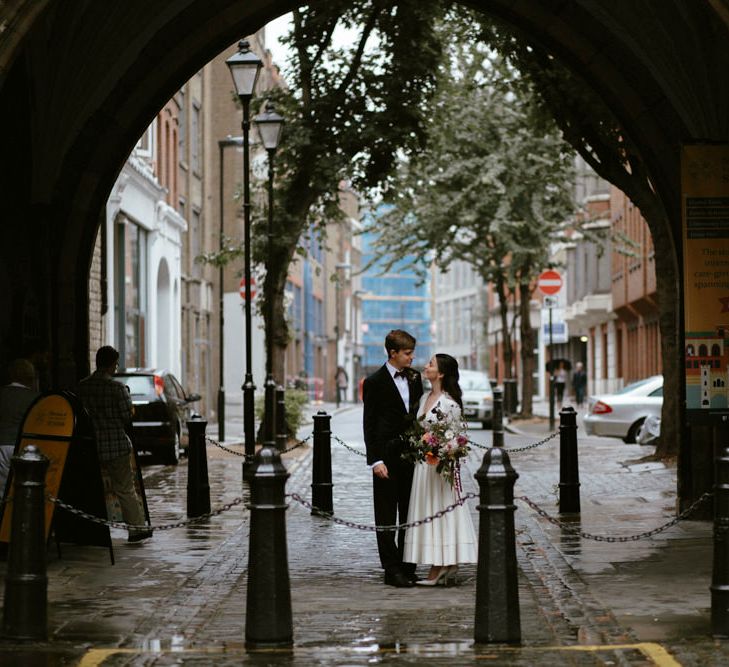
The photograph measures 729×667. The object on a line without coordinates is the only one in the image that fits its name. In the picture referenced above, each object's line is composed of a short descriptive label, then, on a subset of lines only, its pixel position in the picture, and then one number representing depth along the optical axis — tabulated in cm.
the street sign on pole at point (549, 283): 3534
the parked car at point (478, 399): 3844
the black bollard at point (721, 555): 852
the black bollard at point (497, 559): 834
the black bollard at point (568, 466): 1554
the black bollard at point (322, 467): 1611
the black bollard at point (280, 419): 2594
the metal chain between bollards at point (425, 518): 994
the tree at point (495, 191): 4066
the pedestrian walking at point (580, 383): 6106
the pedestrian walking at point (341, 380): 6882
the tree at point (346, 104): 2806
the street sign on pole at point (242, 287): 3371
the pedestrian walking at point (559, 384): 5681
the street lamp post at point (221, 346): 3161
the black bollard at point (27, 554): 847
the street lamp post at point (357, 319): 11812
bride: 1088
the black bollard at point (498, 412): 2880
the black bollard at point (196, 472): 1579
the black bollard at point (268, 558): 830
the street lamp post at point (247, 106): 2202
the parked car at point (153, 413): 2367
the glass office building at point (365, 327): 13799
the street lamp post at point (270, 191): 2504
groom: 1123
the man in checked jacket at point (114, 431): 1340
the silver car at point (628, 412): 2894
